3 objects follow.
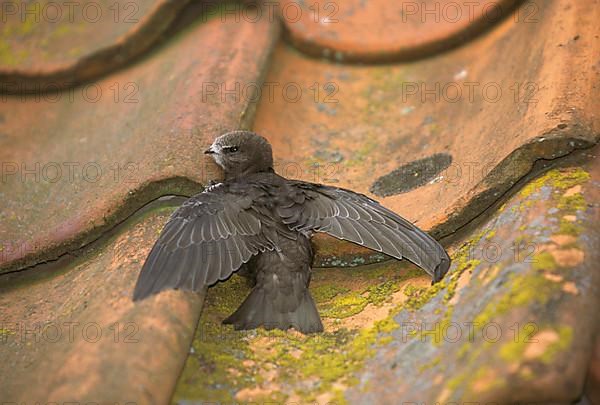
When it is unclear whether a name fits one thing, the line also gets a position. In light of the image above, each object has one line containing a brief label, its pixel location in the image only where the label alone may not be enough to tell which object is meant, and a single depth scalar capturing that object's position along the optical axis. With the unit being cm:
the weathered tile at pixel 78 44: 802
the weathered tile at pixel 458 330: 366
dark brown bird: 519
